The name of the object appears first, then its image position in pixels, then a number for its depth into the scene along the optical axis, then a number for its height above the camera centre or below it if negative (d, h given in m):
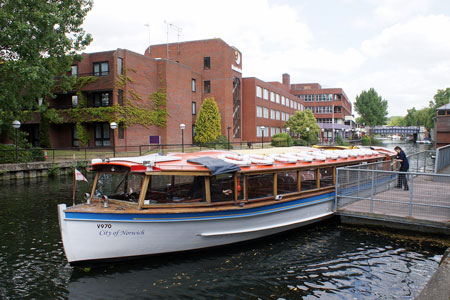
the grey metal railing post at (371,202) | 11.28 -2.08
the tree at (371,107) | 119.00 +10.61
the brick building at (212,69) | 52.75 +11.16
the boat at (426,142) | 97.49 -1.32
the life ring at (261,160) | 10.34 -0.60
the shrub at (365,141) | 83.76 -0.68
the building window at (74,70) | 39.69 +8.33
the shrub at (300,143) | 57.67 -0.61
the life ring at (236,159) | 9.77 -0.55
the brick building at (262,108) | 59.62 +6.00
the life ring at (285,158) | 11.19 -0.62
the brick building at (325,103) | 98.00 +10.30
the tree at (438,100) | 97.25 +10.61
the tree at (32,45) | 21.75 +6.74
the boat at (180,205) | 7.97 -1.65
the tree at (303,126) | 62.97 +2.49
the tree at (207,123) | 48.19 +2.46
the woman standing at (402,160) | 14.78 -0.95
